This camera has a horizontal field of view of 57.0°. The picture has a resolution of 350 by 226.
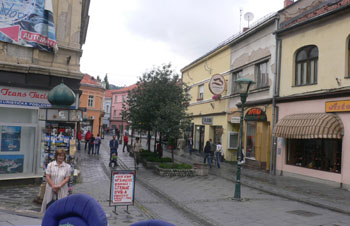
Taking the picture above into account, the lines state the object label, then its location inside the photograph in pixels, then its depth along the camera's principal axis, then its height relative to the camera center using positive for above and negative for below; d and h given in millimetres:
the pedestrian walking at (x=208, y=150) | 20016 -1337
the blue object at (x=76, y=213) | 2887 -840
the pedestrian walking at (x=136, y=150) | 19172 -1537
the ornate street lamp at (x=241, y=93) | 10867 +1277
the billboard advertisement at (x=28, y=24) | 11312 +3526
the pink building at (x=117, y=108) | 73625 +4021
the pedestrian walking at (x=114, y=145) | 18641 -1169
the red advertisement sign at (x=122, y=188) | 8414 -1658
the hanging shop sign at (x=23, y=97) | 11359 +879
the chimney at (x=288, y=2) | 21709 +8749
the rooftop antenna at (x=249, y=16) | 24938 +8812
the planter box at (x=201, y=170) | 16500 -2123
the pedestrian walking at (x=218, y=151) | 20425 -1385
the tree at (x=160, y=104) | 17812 +1374
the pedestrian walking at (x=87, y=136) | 26962 -1050
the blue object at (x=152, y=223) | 2564 -779
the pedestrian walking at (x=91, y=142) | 25203 -1424
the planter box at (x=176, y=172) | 15995 -2228
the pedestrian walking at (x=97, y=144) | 25172 -1556
